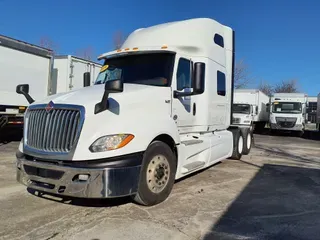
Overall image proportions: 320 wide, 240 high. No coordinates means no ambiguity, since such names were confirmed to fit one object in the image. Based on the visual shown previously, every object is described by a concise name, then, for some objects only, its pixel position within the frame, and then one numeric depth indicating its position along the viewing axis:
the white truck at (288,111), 19.16
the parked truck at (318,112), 21.03
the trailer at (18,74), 8.88
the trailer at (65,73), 10.63
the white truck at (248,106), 18.25
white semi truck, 3.48
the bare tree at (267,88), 54.86
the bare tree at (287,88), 54.02
